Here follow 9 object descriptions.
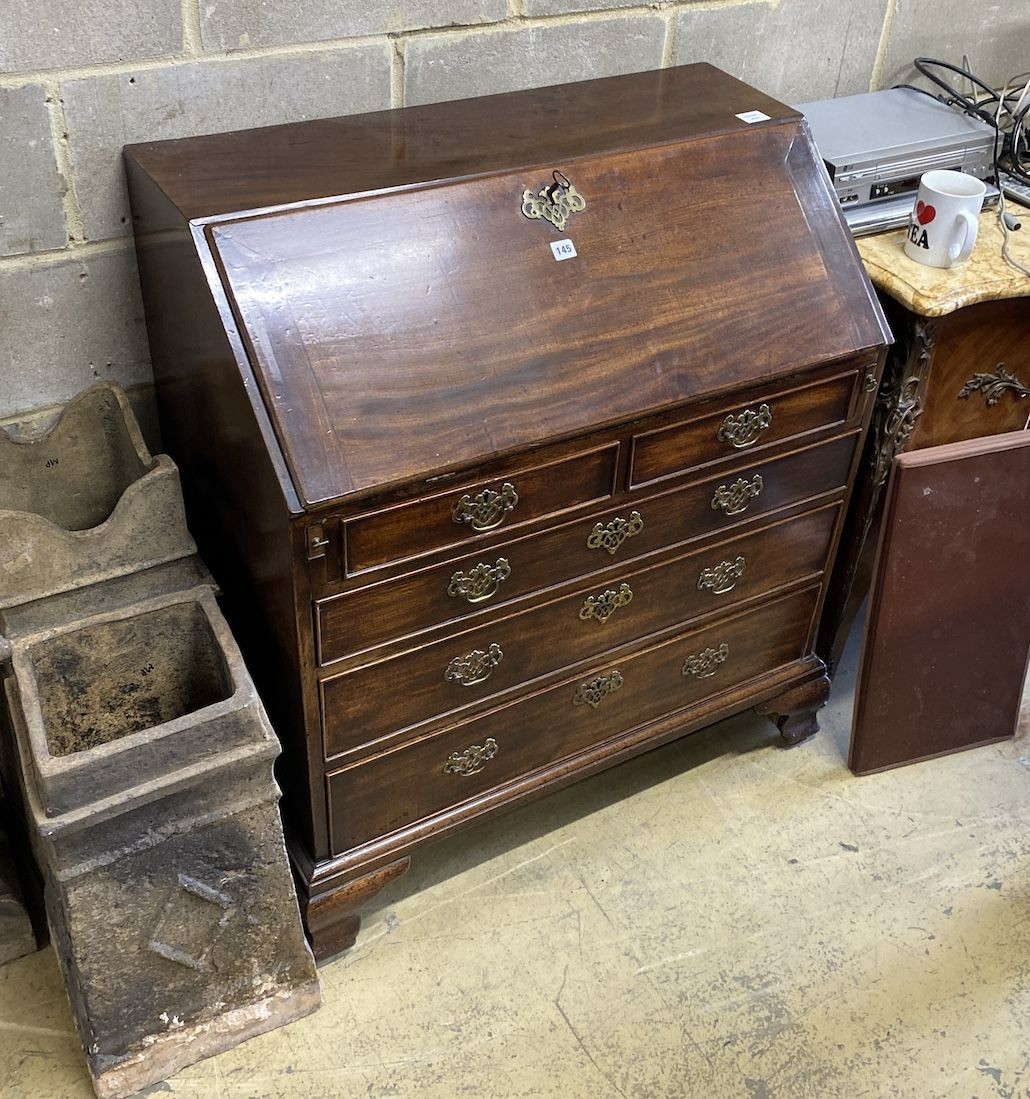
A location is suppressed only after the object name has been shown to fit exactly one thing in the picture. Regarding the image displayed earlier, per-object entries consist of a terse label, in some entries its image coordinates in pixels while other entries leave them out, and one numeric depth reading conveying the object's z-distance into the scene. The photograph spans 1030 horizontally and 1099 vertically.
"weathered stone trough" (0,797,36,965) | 1.78
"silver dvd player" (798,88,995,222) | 1.92
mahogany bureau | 1.44
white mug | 1.79
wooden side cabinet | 1.81
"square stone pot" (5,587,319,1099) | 1.46
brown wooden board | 2.00
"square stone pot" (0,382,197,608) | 1.55
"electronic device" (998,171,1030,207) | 2.08
